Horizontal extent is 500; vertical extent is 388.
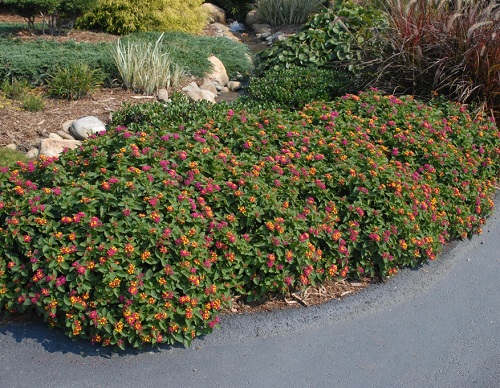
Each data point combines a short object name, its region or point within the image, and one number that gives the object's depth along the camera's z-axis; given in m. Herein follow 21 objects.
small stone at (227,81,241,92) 9.45
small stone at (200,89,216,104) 8.45
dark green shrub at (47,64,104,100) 7.72
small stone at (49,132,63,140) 6.72
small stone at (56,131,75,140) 6.91
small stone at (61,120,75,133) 7.02
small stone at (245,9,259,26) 15.15
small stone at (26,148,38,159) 6.40
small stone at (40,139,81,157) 6.31
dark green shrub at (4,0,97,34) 9.28
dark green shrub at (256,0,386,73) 8.58
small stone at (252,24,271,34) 14.23
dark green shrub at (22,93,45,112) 7.27
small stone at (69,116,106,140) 6.86
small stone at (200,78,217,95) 8.95
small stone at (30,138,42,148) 6.61
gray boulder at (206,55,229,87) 9.38
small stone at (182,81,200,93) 8.48
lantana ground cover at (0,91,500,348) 3.81
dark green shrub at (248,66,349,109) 7.62
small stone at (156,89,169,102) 8.17
